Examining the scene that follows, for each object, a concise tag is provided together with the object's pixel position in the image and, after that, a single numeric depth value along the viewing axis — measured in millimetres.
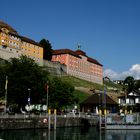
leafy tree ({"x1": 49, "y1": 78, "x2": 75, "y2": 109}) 65536
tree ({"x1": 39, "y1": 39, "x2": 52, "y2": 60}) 129257
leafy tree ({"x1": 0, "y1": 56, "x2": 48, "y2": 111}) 58192
